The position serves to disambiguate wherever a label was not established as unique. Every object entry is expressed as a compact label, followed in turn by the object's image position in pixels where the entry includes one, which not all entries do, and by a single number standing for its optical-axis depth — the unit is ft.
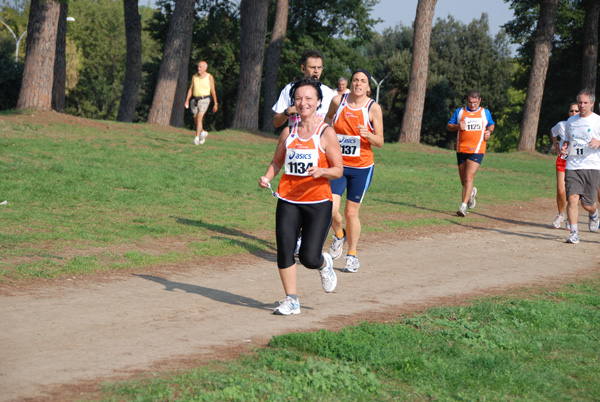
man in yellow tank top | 111.24
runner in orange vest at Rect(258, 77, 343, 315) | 37.13
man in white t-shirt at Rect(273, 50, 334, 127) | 48.90
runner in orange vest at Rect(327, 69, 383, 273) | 50.28
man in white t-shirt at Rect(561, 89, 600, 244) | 67.49
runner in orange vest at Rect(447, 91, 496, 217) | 84.27
